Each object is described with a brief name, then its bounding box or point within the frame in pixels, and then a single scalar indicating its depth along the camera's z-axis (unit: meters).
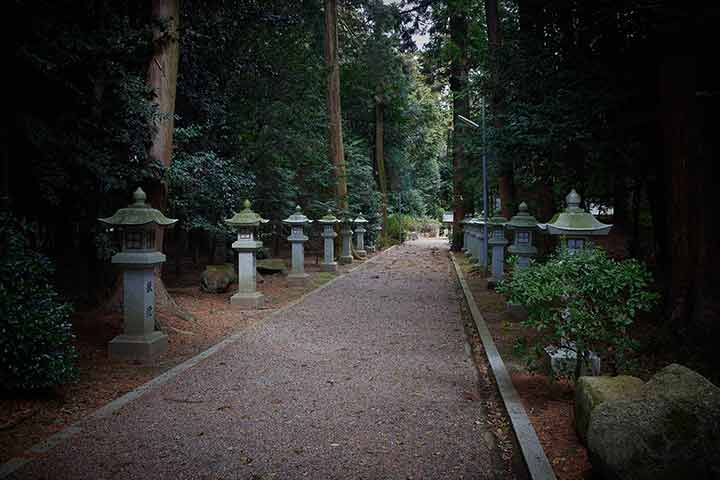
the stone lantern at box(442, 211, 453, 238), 39.47
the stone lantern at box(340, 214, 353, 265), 18.94
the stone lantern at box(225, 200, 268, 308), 9.64
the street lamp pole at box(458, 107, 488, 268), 12.75
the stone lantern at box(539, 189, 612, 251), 5.17
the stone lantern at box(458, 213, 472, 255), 23.00
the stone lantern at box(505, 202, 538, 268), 9.10
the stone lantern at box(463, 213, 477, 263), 19.42
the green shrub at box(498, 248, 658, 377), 4.16
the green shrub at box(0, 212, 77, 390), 4.15
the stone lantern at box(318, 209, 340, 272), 15.99
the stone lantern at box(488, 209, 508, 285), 12.26
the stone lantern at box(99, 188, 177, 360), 6.05
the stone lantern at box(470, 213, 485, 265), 15.46
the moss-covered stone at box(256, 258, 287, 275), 14.96
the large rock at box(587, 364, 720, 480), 2.64
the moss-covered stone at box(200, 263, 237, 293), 11.45
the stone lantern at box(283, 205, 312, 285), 13.30
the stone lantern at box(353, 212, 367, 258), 21.78
